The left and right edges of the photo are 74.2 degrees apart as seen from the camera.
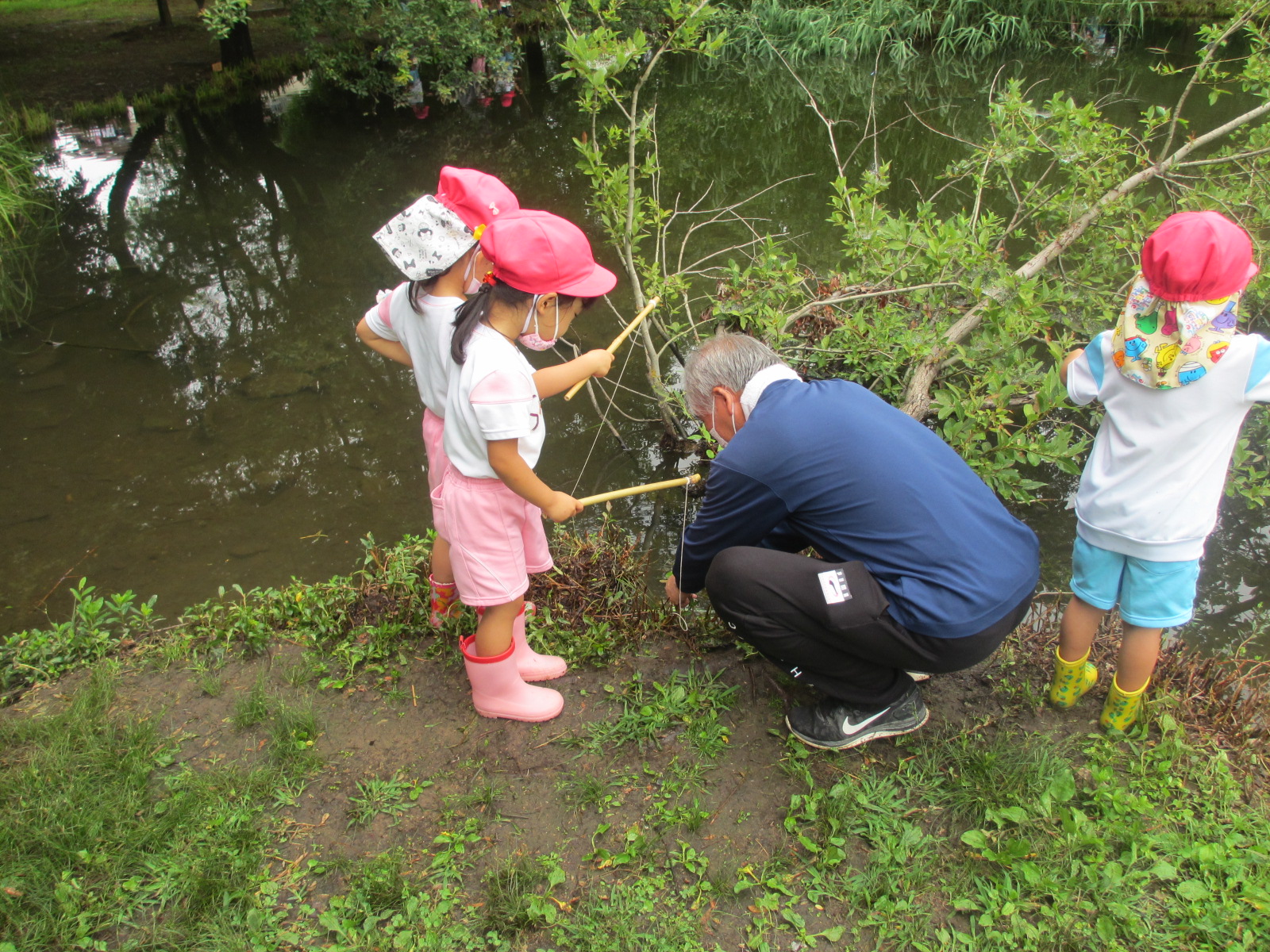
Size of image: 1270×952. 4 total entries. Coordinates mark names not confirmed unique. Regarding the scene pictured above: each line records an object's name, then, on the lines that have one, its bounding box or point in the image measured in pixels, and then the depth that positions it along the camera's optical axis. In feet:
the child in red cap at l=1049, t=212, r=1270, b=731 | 5.98
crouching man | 6.35
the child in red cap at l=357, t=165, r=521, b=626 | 6.81
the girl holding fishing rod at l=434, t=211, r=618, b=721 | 6.37
